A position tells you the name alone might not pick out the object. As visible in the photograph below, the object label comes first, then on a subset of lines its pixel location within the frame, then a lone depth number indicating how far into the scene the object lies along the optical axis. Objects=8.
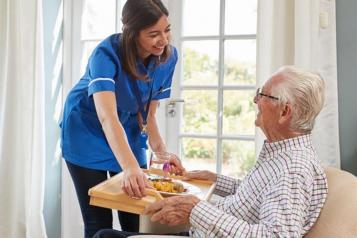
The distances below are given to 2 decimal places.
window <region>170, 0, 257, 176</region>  2.23
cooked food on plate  1.43
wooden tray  1.29
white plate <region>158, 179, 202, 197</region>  1.38
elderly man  1.07
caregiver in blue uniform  1.50
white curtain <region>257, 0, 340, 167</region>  1.78
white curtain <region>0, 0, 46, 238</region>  2.30
